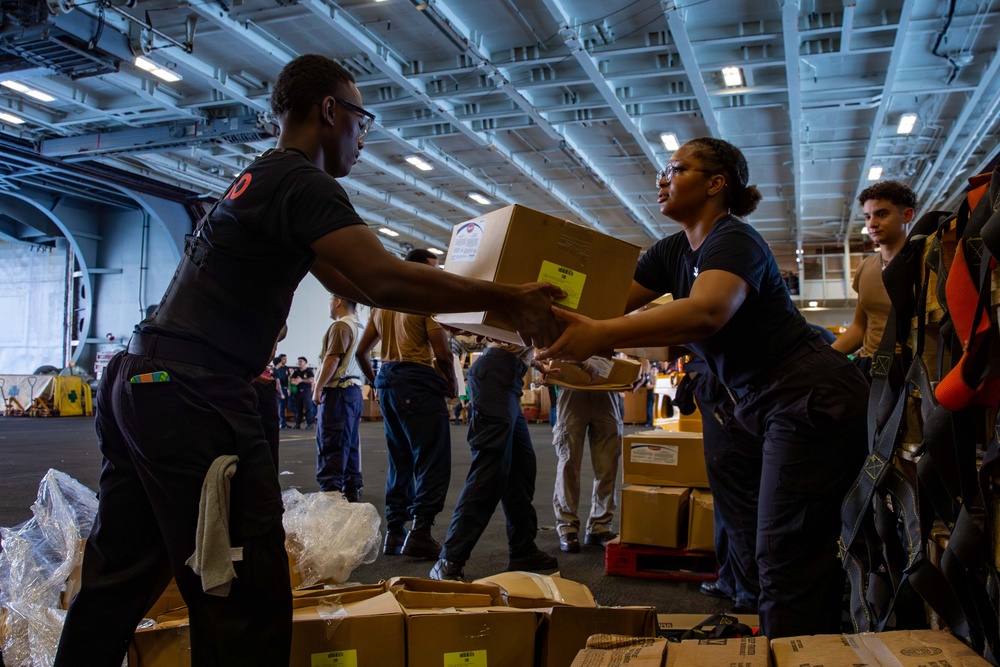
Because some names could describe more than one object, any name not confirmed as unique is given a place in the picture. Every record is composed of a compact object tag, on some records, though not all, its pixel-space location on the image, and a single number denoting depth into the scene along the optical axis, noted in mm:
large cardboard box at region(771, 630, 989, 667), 1251
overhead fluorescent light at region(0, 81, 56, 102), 11148
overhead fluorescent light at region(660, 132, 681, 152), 12915
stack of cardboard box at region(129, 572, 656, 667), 1761
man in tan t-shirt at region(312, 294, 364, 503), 5363
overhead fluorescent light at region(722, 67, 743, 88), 10305
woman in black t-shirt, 1845
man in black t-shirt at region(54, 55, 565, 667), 1420
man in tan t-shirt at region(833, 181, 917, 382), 3809
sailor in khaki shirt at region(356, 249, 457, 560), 4066
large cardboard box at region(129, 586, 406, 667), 1752
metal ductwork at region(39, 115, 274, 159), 11883
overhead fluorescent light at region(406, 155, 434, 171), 14234
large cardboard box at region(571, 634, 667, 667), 1309
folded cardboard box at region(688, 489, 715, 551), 3582
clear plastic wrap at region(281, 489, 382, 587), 2600
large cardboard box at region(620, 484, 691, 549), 3561
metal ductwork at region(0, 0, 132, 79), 7521
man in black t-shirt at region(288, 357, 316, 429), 15227
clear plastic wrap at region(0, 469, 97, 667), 2117
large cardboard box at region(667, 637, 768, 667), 1330
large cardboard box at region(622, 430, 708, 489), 3850
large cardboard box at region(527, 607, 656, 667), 1840
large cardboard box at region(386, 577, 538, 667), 1814
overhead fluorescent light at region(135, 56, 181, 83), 9852
